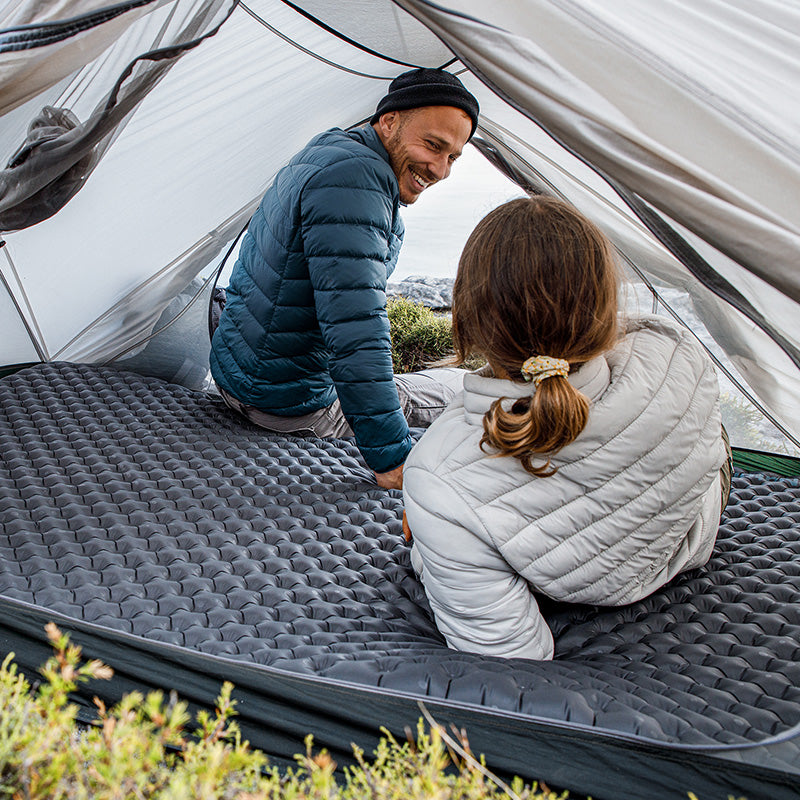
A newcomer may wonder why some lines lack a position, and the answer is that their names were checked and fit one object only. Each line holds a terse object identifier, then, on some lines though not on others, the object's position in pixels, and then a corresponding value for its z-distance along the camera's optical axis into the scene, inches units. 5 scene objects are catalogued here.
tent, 43.1
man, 72.0
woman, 43.7
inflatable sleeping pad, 42.0
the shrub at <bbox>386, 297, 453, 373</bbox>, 145.9
